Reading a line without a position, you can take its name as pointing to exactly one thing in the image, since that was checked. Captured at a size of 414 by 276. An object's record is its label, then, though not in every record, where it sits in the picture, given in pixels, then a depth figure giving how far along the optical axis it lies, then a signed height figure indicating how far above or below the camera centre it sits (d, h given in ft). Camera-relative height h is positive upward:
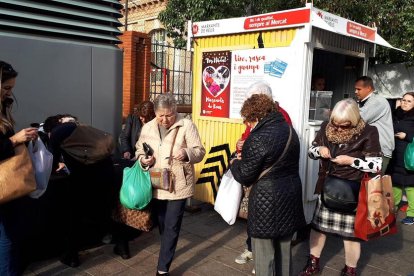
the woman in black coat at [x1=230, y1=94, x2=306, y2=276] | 8.77 -1.84
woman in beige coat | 10.73 -1.69
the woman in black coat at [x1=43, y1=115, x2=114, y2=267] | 11.78 -2.89
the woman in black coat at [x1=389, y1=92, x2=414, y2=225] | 17.19 -2.25
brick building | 29.04 +1.81
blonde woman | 10.25 -1.48
